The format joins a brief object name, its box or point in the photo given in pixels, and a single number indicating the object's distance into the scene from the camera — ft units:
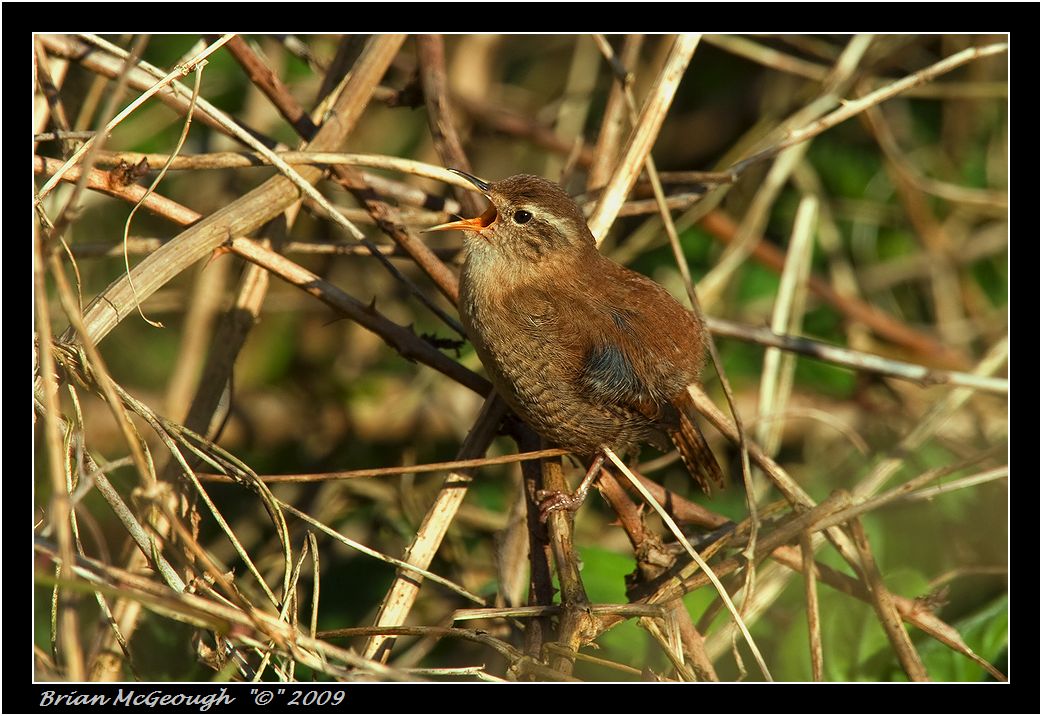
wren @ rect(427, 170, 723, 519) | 18.07
